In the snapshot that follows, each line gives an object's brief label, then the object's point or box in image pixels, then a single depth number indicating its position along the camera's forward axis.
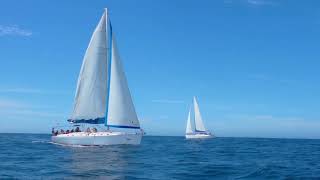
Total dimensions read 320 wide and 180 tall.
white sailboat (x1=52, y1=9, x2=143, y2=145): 52.53
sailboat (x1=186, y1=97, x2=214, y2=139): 121.94
